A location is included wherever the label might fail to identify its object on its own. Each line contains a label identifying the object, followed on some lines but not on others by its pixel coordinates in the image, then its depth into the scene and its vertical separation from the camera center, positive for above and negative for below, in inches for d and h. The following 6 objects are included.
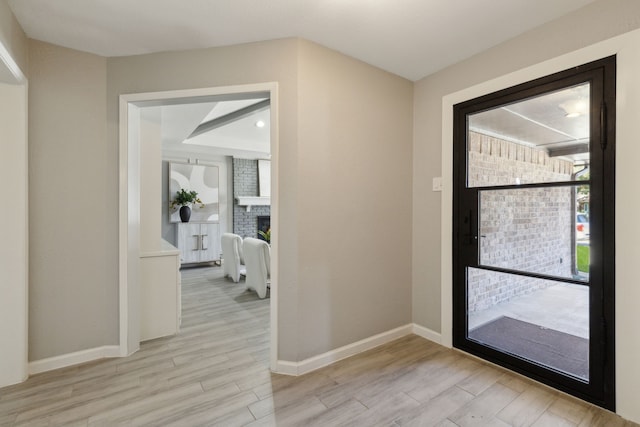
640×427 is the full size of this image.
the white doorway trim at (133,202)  84.7 +3.0
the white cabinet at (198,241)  236.4 -24.2
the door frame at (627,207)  63.7 +1.0
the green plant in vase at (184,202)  233.5 +7.9
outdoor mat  84.6 -42.8
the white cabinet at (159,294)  104.2 -29.7
